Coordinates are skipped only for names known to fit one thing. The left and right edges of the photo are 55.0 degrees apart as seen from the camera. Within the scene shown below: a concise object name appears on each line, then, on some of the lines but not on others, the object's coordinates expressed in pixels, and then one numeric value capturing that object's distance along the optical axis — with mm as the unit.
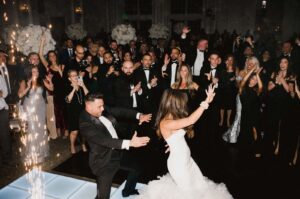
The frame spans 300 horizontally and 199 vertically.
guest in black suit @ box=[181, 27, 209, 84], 7376
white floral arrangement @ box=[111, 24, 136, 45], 9344
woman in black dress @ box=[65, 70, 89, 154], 5097
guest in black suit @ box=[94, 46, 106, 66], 7416
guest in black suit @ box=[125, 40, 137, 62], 9353
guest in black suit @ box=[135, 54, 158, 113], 6102
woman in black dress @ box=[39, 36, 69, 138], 5734
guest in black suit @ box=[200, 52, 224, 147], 6238
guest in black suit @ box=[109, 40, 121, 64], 8322
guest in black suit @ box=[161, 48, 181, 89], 6695
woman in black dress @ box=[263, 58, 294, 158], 5012
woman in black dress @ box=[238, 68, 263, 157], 5164
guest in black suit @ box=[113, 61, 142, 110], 5266
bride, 3072
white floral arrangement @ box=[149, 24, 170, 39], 10875
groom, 3148
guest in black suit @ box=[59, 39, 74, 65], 7856
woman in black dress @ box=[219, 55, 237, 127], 6242
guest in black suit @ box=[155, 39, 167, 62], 9545
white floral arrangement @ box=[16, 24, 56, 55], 7052
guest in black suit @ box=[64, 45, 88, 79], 5809
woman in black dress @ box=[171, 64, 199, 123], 5729
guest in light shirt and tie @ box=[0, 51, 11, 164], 4727
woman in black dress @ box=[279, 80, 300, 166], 4809
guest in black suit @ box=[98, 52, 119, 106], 5398
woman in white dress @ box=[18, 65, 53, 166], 4816
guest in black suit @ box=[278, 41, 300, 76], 7470
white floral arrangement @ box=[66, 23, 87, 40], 10820
